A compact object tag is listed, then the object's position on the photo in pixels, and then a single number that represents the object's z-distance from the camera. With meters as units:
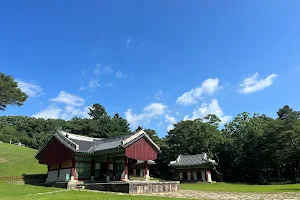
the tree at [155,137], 59.72
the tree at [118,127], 59.80
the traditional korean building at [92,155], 26.78
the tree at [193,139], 54.78
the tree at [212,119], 59.16
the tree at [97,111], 90.12
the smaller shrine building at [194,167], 46.97
